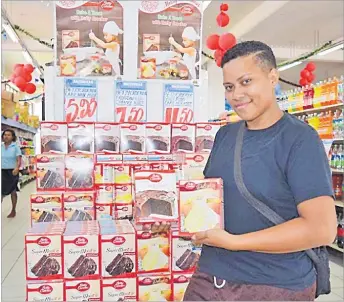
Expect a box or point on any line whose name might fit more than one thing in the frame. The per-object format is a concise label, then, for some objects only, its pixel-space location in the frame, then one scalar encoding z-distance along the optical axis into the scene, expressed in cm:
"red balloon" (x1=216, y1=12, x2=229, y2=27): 743
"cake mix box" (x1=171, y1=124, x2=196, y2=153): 312
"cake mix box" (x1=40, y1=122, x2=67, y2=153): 302
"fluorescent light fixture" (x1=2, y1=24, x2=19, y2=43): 882
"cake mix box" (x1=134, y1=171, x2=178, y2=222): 206
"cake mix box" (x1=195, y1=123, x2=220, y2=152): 316
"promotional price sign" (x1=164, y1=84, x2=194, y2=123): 335
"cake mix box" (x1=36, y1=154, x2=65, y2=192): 292
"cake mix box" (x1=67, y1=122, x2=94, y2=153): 306
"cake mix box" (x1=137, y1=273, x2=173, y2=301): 258
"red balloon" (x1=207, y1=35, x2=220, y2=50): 823
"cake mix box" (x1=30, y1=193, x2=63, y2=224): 285
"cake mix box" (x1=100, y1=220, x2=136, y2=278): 251
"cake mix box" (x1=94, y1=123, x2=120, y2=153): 308
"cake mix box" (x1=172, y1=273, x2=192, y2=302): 263
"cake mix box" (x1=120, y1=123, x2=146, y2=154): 306
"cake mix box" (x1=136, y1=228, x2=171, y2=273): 257
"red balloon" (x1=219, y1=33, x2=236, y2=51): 794
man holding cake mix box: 126
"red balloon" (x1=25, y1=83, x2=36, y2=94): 1040
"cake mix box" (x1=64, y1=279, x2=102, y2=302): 248
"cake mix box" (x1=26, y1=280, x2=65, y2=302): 244
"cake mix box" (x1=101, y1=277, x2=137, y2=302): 253
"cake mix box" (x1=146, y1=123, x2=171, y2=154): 309
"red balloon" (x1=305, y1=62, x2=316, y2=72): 1121
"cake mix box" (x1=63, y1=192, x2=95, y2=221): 289
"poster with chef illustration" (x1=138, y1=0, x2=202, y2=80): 333
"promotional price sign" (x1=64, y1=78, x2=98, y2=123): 324
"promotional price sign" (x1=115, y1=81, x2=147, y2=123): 327
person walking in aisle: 834
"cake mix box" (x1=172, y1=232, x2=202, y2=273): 261
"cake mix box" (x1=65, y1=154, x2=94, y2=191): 295
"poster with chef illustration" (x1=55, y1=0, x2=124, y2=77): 323
